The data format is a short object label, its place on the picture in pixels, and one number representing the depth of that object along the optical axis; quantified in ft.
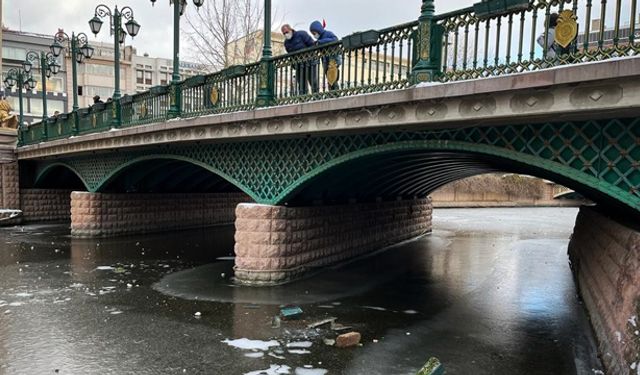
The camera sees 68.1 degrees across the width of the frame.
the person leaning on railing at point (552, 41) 19.60
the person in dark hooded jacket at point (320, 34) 34.06
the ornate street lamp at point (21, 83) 86.02
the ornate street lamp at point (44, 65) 78.43
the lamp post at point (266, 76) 34.35
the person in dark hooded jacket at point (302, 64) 31.96
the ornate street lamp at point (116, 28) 53.21
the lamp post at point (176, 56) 43.60
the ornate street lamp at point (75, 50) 65.00
